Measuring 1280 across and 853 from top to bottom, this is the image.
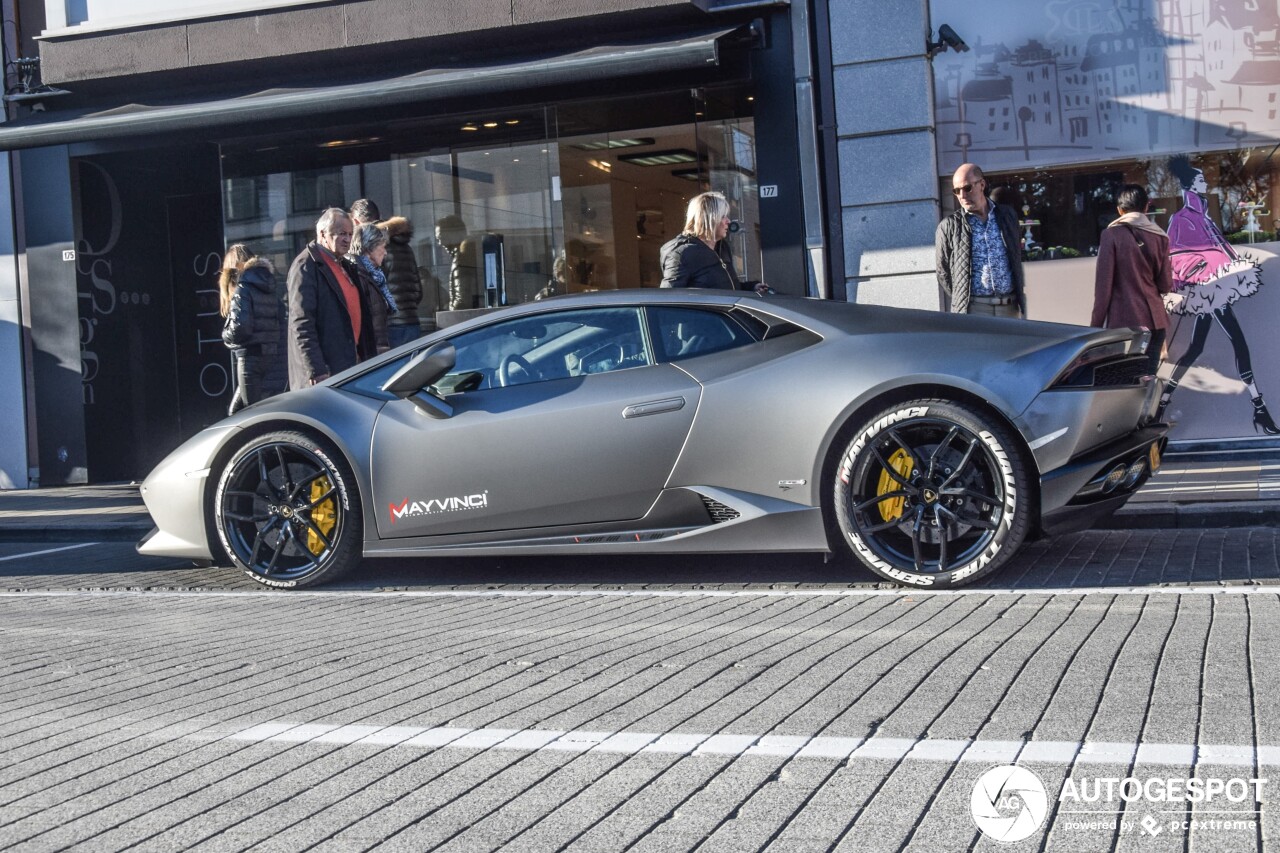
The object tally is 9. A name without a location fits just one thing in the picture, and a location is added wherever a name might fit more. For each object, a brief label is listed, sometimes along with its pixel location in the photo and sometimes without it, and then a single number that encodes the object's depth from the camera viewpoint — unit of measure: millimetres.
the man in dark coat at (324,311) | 8703
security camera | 11672
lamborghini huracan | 5863
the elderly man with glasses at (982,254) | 9031
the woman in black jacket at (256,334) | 10188
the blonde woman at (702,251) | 8602
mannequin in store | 13367
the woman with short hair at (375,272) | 9414
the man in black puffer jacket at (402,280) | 11383
